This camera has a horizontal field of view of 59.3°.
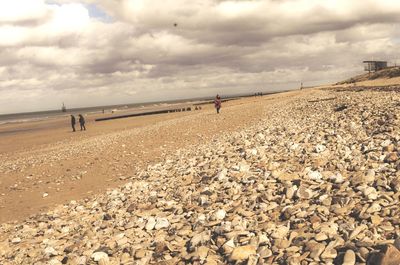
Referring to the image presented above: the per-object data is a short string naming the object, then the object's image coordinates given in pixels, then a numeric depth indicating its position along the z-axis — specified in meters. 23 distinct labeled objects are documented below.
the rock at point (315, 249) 5.62
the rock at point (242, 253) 6.11
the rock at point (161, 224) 8.23
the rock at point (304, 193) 7.95
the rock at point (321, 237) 6.07
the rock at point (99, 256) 7.15
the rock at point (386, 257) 4.87
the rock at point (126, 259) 6.94
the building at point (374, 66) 101.56
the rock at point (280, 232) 6.54
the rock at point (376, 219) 6.21
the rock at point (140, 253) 7.02
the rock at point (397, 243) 5.18
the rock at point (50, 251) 8.05
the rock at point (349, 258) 5.24
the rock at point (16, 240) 9.69
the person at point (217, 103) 42.00
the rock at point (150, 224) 8.29
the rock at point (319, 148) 11.20
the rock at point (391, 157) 9.02
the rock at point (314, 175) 8.92
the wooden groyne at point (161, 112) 78.81
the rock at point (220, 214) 7.91
